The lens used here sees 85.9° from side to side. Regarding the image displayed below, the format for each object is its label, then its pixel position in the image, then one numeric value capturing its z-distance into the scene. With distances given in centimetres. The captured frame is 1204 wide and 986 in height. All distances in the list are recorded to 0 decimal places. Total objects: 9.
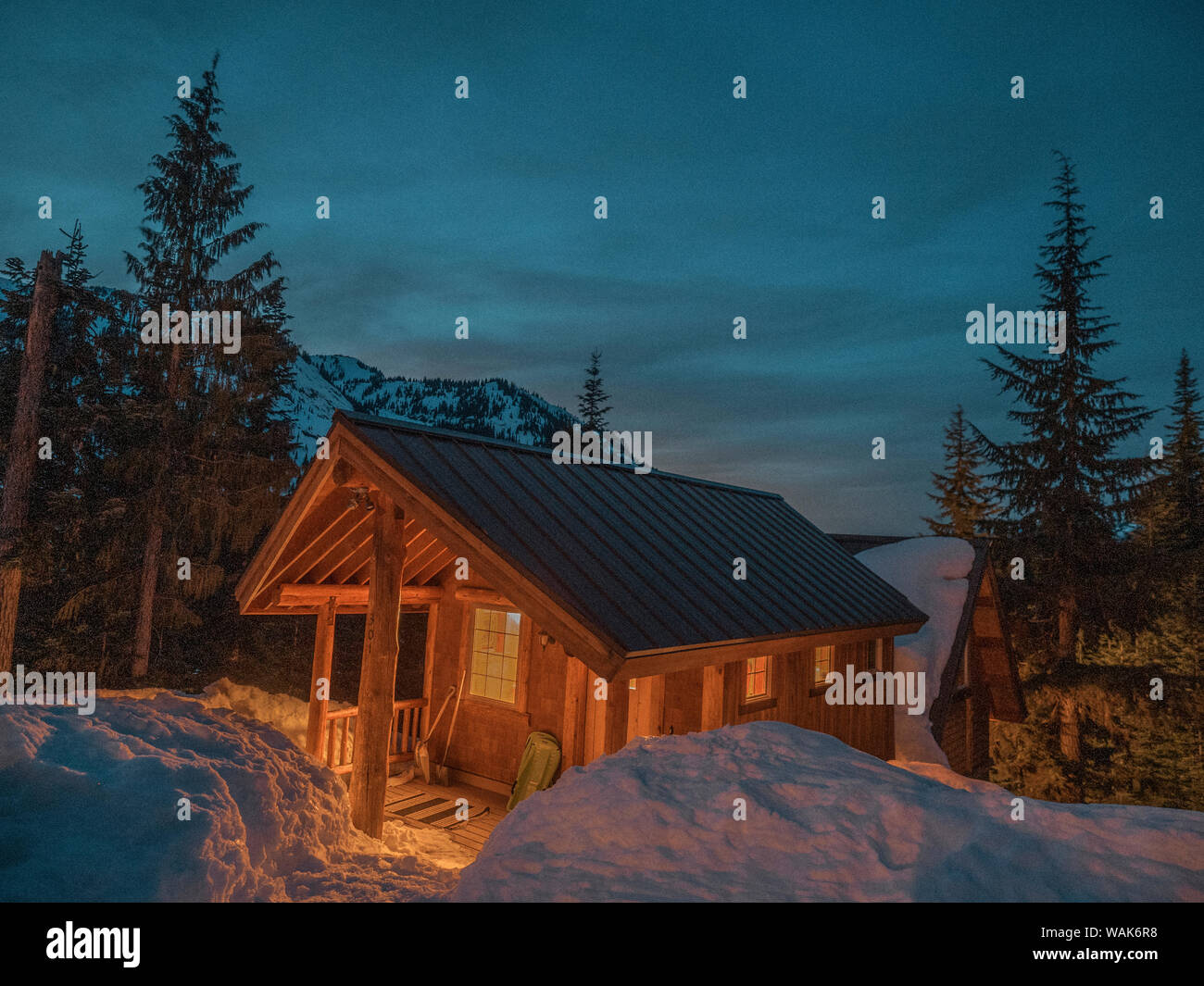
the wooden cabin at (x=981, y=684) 1478
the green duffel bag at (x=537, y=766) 836
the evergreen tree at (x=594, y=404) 3384
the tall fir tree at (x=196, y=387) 1559
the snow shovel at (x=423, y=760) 1016
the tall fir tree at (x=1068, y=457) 2038
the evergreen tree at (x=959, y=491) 3141
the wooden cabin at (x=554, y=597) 625
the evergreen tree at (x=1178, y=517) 1997
